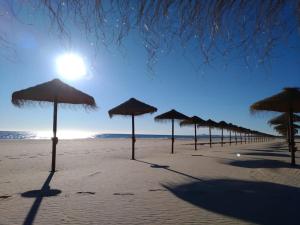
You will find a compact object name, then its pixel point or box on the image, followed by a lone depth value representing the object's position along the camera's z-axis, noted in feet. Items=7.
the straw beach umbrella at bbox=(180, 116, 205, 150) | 41.53
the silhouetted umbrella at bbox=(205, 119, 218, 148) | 50.10
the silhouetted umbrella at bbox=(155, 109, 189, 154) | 32.74
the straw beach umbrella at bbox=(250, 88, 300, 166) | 19.66
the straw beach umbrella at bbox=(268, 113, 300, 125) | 51.19
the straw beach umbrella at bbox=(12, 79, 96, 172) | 16.95
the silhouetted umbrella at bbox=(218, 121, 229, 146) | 53.70
